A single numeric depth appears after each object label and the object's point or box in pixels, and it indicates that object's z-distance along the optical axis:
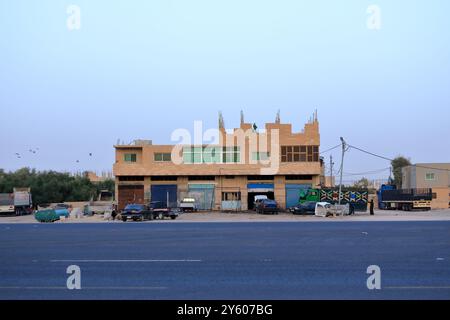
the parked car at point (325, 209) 61.72
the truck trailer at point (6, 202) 74.88
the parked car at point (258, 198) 72.62
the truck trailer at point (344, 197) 68.25
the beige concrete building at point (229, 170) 77.56
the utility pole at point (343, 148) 64.31
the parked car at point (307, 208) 63.75
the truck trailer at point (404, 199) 75.62
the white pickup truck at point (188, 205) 75.56
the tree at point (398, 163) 154.25
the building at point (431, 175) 96.31
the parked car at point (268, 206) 67.31
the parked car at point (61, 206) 74.75
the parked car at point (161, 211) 61.00
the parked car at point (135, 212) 57.91
